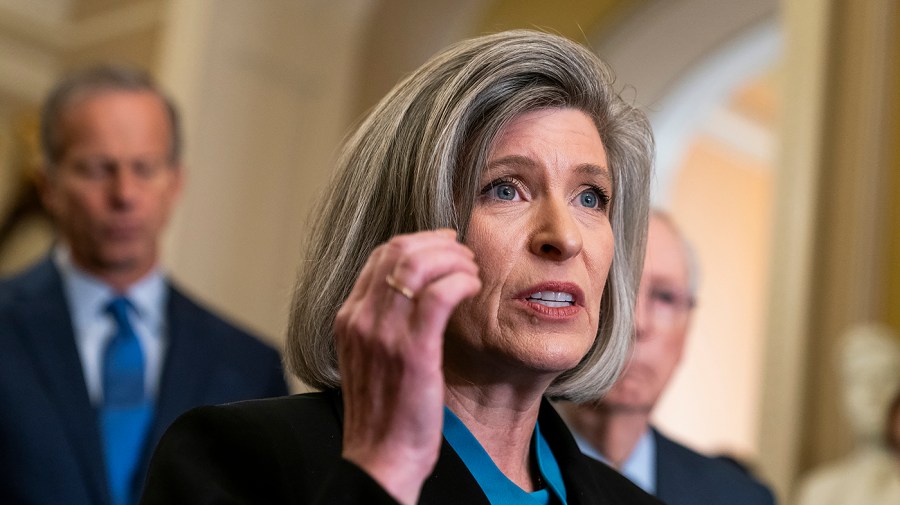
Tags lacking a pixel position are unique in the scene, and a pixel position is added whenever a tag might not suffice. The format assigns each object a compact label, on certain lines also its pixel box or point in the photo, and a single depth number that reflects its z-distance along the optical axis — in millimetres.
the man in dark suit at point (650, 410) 2693
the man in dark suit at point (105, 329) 2613
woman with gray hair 1533
